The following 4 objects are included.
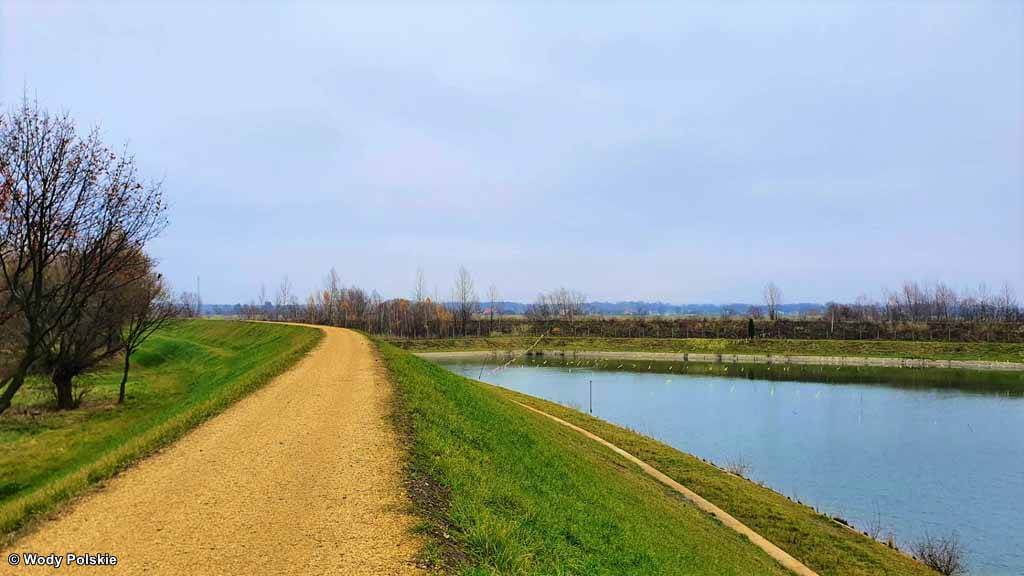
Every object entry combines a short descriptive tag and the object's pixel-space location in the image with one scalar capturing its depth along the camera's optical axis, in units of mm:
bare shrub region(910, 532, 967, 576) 11797
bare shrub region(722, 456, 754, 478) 18453
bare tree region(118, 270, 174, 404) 23406
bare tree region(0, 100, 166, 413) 10312
